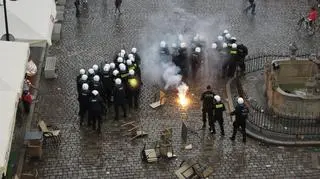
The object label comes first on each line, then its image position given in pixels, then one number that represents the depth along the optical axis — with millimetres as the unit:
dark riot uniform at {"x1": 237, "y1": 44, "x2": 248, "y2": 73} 22844
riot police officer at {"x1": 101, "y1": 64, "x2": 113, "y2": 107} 20672
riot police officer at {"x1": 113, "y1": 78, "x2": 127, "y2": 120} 20000
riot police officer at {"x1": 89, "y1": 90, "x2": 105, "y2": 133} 19266
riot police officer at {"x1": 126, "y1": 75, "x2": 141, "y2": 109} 20578
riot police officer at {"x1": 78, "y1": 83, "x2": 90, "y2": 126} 19484
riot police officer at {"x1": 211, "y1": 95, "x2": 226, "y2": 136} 19094
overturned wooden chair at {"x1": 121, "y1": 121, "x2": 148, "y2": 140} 19688
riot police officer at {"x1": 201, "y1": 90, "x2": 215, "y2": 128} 19297
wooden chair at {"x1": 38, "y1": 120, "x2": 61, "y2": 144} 19375
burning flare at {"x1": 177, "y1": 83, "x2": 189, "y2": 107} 21578
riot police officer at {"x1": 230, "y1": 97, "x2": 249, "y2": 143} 18691
